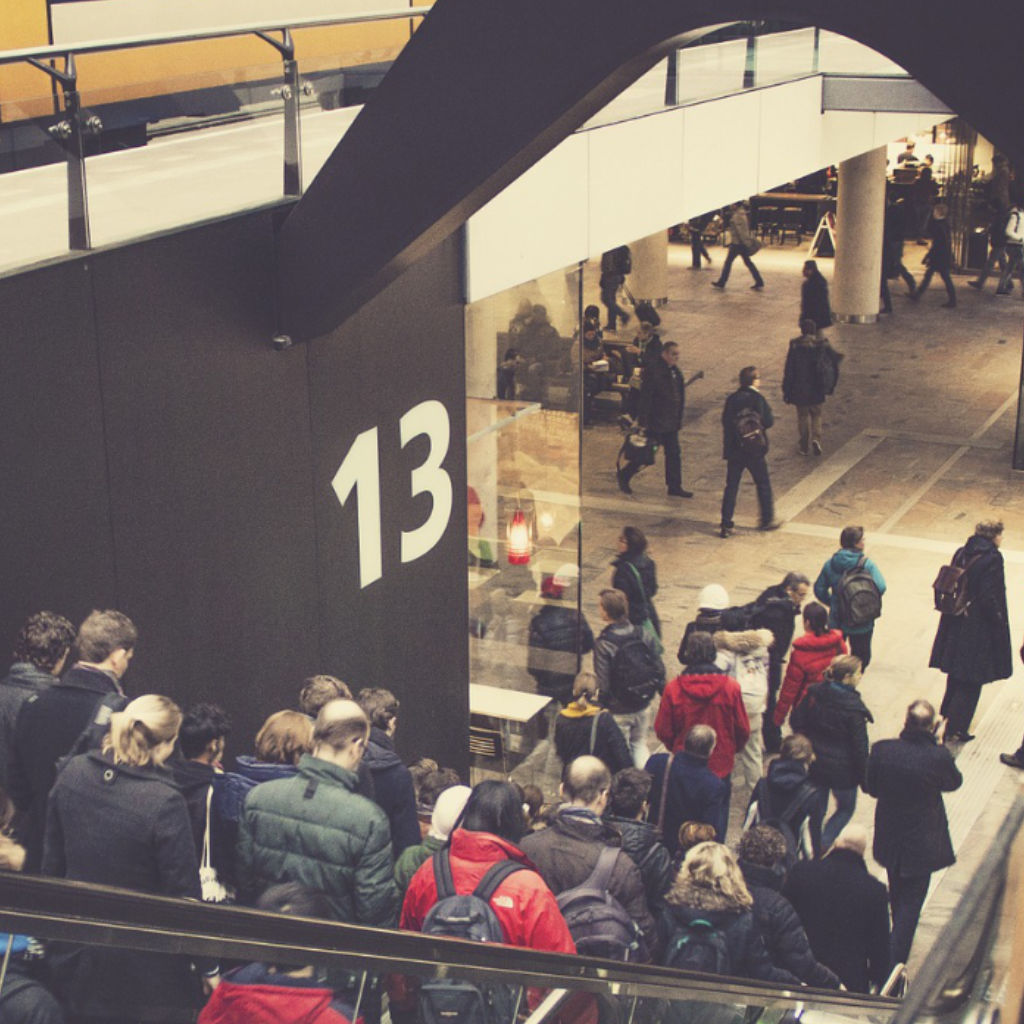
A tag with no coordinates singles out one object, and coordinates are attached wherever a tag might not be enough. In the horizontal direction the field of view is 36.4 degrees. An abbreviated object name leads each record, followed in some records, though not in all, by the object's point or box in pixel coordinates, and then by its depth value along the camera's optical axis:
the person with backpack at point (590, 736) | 8.30
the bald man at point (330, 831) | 4.87
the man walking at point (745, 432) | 14.29
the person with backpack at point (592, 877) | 5.19
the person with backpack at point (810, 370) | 16.55
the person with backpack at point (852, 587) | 10.63
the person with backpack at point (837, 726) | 8.50
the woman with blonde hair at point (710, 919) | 5.35
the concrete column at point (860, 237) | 22.89
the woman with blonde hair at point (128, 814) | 4.49
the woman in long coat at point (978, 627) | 10.16
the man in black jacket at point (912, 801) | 7.86
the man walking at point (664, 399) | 15.45
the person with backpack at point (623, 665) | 9.45
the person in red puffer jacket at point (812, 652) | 9.34
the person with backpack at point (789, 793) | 7.73
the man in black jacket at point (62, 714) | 5.12
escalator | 1.61
